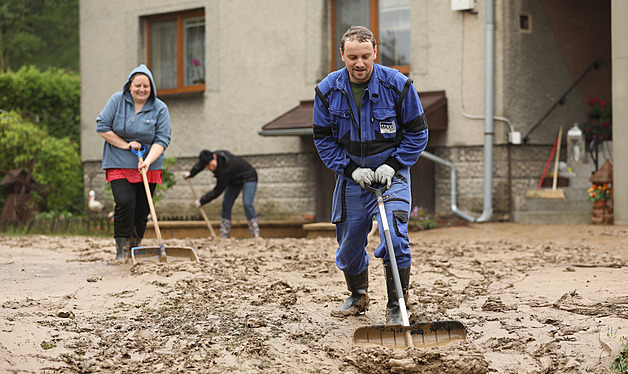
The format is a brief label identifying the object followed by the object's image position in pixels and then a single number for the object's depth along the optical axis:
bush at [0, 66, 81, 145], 17.69
